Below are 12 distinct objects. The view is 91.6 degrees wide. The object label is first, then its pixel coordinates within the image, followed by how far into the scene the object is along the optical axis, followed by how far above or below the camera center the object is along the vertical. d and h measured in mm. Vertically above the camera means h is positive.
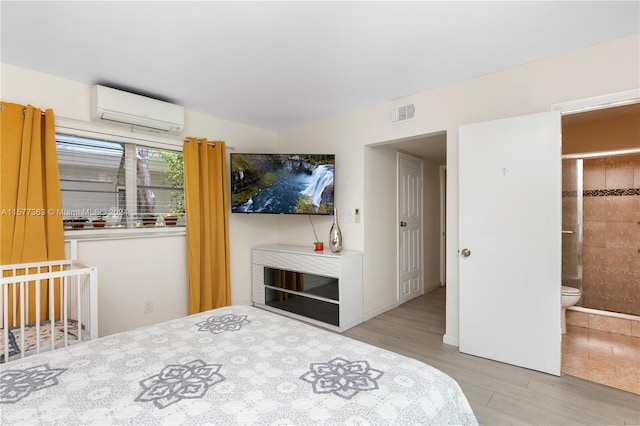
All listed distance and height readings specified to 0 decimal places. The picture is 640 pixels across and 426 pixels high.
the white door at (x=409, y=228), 4152 -275
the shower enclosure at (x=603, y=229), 3344 -252
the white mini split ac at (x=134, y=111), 2689 +928
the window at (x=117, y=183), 2715 +270
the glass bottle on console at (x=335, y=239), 3441 -331
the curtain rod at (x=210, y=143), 3401 +779
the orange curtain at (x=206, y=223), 3322 -144
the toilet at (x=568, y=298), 3047 -894
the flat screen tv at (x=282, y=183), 3531 +309
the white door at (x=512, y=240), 2291 -256
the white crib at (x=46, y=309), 1820 -701
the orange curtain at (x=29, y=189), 2314 +176
